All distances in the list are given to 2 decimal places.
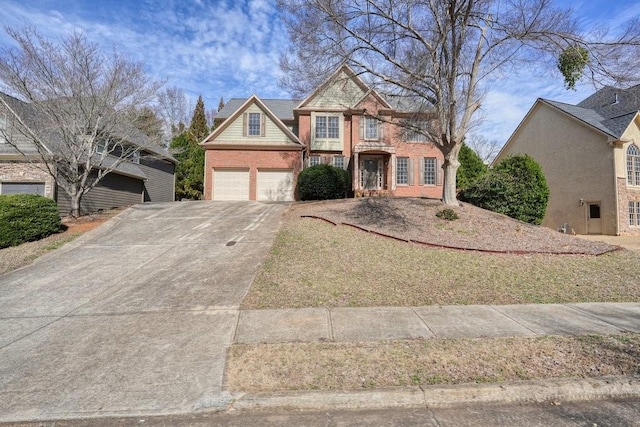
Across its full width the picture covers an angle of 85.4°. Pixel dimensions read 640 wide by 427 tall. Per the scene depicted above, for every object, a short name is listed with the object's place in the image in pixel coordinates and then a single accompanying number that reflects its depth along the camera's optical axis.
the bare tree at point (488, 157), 45.23
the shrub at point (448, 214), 11.92
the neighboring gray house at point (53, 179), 13.86
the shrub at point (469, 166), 23.88
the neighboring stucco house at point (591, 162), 19.16
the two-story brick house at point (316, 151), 21.70
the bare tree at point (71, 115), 12.58
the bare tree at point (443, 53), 10.95
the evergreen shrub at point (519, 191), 14.09
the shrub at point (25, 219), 10.79
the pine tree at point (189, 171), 30.33
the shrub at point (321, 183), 19.27
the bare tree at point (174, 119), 36.55
